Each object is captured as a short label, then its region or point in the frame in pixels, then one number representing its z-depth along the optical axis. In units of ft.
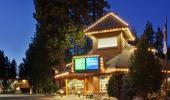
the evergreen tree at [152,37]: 201.95
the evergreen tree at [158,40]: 206.86
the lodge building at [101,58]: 104.64
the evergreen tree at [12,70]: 194.94
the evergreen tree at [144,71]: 71.51
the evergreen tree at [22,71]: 179.85
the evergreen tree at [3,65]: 189.48
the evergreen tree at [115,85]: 84.29
